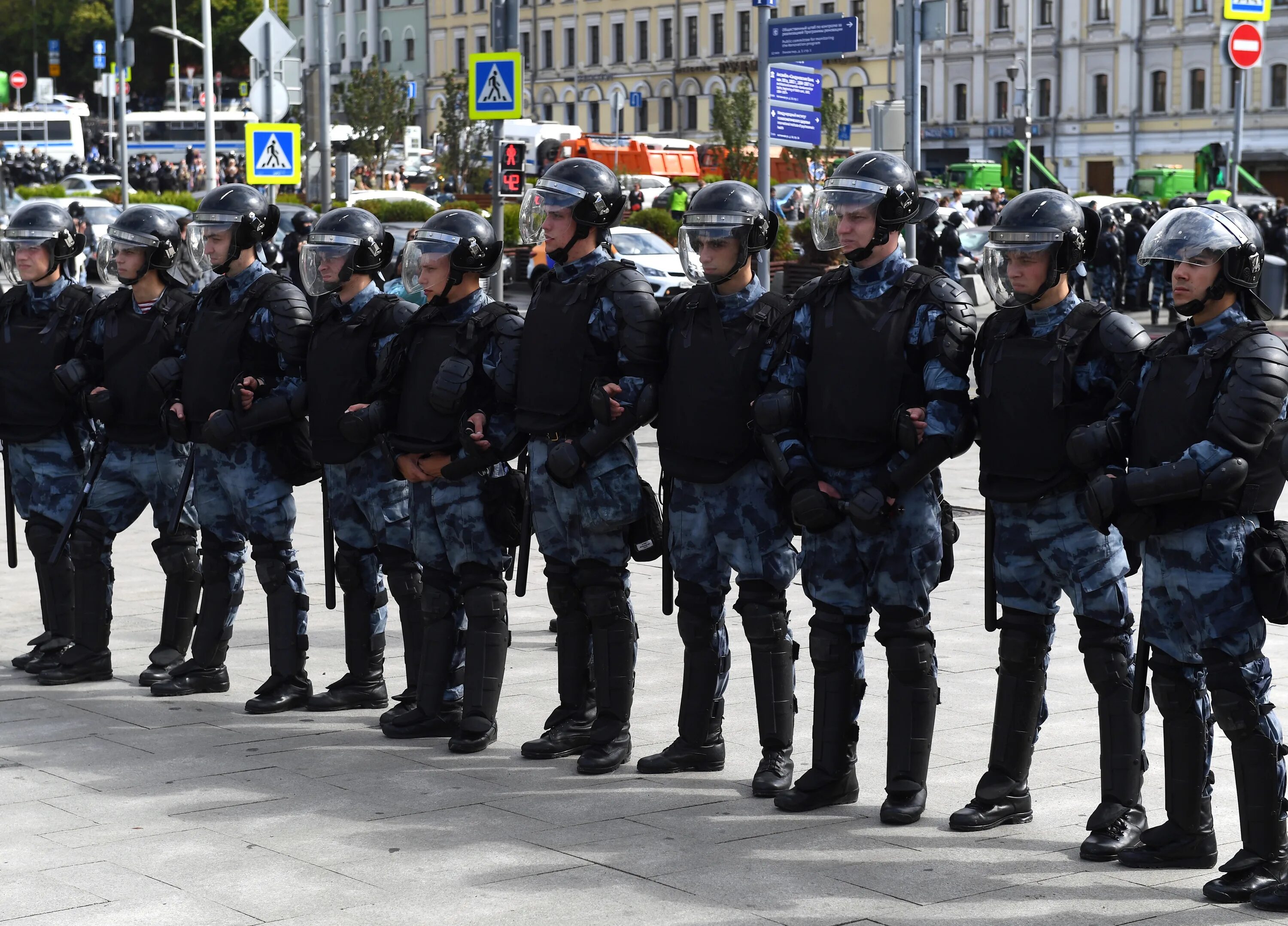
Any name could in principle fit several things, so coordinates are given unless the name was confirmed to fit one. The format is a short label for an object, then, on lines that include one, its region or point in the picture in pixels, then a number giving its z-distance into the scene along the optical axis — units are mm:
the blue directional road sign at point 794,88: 15172
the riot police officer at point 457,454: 6832
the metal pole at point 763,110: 14898
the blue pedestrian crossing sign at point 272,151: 18953
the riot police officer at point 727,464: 6258
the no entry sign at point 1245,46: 22594
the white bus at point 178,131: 63781
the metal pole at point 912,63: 18047
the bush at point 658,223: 30297
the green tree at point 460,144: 42125
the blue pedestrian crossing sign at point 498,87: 17125
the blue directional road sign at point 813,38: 14953
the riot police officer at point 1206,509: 5016
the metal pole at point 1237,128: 26359
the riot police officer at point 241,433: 7547
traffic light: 17594
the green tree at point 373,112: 45125
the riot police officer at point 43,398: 8219
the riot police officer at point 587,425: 6465
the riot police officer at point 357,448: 7270
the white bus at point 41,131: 64312
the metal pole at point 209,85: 33625
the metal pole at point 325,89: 20859
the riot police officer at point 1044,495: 5551
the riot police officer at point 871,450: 5773
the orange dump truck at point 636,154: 51625
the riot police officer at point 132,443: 8000
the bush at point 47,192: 40562
